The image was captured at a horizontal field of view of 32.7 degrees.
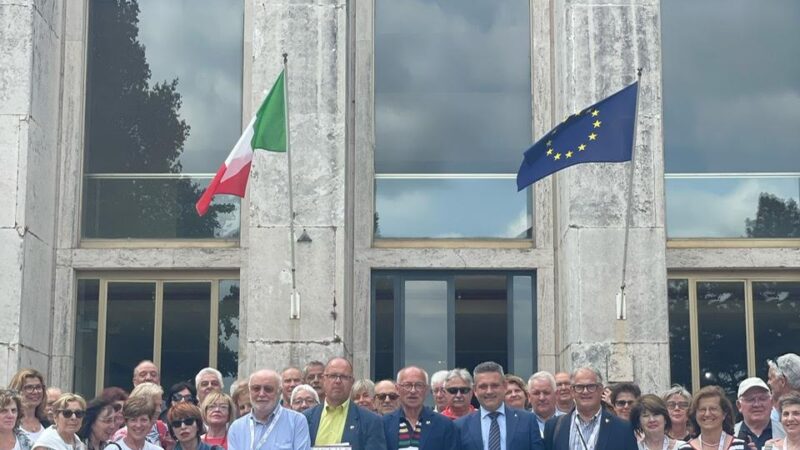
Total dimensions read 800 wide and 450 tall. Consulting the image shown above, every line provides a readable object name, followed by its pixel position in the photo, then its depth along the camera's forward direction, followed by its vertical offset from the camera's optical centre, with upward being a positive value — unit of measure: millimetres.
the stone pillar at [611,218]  16781 +1693
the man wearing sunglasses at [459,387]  12188 -317
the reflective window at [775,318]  17969 +471
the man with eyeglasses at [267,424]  11539 -631
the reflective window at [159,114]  18609 +3248
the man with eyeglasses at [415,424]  11594 -618
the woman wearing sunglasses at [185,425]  11227 -618
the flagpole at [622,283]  16686 +853
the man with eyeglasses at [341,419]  11578 -585
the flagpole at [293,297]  16859 +663
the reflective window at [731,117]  18359 +3216
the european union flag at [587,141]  15969 +2489
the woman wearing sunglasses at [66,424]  10938 -602
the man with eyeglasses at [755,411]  11734 -494
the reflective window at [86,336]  18250 +174
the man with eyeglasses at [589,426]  11648 -627
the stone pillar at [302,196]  16984 +1958
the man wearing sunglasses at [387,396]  12578 -421
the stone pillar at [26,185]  17094 +2104
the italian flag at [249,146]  16188 +2443
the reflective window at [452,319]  18203 +437
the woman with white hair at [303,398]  12984 -453
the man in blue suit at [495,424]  11766 -626
